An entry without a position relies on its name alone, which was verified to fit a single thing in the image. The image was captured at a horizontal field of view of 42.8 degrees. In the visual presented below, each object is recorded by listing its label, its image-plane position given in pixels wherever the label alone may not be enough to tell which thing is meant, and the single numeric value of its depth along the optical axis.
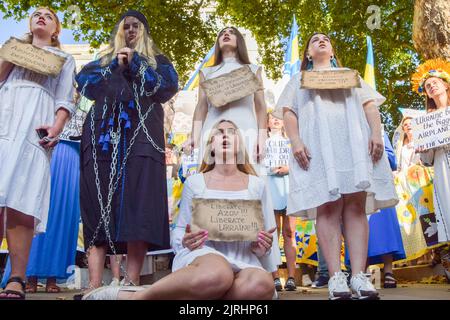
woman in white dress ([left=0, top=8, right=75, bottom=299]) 3.66
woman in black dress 3.66
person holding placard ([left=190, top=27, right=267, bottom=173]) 4.43
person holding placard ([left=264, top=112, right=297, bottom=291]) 5.81
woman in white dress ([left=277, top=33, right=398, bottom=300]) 3.78
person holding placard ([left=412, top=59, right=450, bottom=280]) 5.29
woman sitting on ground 2.80
